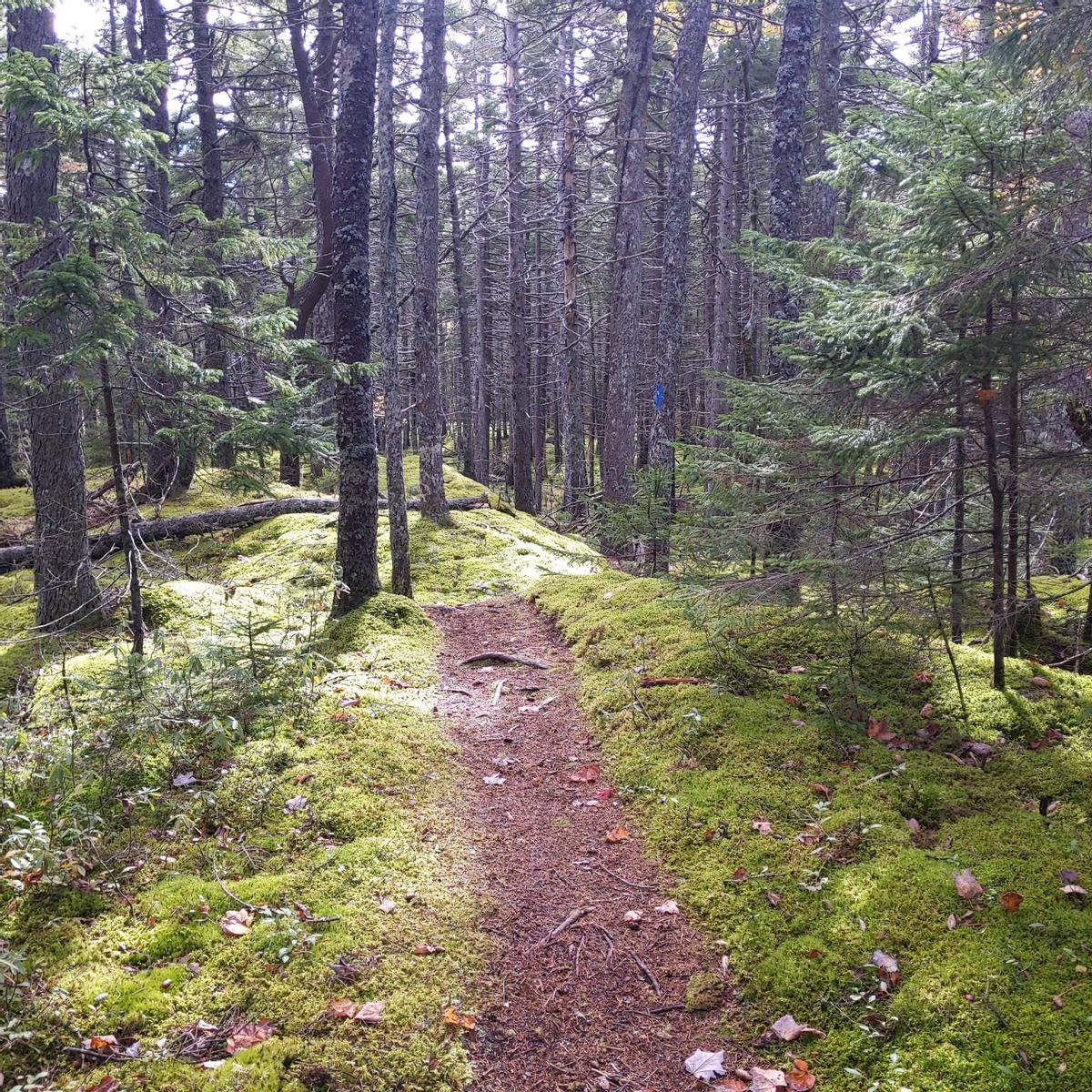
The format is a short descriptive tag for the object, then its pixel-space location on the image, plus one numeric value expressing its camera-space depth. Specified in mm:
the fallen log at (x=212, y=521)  10375
